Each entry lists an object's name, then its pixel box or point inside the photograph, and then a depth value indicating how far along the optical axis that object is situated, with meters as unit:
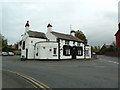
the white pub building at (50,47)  19.02
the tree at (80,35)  37.44
